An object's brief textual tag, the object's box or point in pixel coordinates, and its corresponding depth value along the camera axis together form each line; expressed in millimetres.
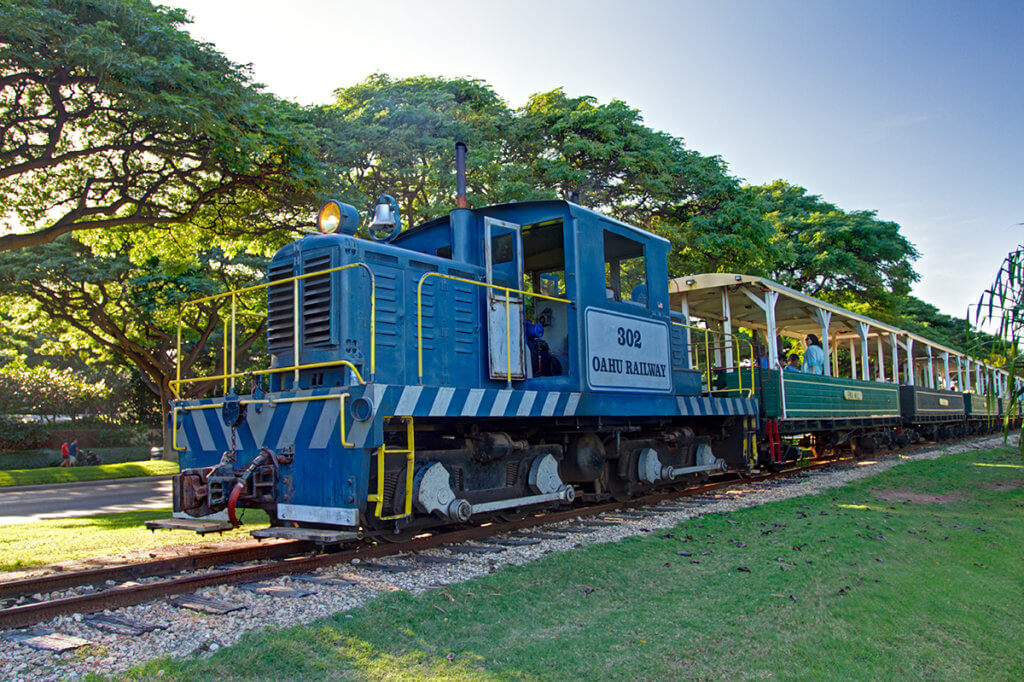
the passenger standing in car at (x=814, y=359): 14938
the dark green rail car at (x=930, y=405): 19750
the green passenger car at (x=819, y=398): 12250
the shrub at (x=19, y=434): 27422
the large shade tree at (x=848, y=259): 29844
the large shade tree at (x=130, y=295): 18828
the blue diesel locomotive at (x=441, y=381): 5762
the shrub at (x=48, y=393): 29188
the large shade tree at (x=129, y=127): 9094
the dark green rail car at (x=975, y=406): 26323
